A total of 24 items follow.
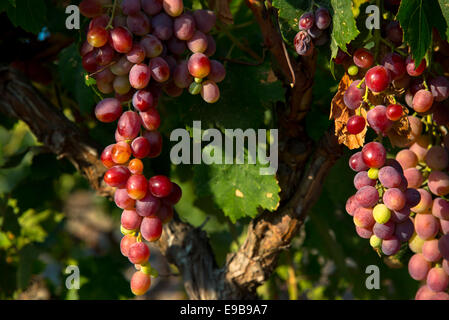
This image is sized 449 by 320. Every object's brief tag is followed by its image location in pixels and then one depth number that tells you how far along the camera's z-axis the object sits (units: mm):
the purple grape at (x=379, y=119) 929
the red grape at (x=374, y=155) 935
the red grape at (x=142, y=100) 967
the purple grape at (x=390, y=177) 929
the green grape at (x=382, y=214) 930
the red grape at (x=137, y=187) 941
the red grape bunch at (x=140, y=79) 954
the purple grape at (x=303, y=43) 947
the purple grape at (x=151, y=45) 966
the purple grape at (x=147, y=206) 952
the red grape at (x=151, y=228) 953
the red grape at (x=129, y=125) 960
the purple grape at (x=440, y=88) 962
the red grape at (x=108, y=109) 978
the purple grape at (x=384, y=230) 942
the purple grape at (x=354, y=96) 949
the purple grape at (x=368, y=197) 939
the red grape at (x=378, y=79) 924
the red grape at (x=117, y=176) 949
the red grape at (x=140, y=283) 967
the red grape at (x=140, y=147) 957
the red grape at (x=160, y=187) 951
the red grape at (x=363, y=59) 956
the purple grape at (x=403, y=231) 955
